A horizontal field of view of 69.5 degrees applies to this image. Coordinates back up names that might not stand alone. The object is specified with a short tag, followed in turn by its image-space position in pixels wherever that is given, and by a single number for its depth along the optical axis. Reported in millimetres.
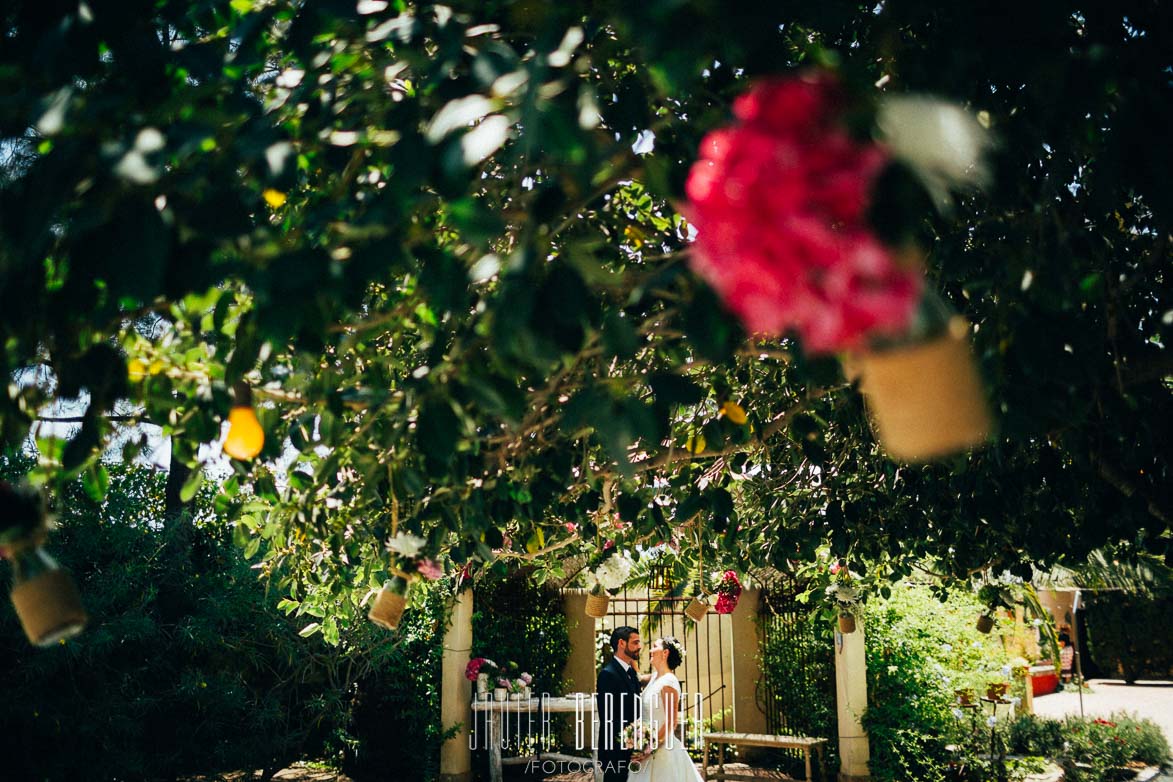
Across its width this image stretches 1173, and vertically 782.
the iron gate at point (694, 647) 9016
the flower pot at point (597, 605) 5176
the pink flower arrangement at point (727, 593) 6000
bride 5840
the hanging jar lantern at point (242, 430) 1697
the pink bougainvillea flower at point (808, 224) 771
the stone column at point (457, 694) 7719
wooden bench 7805
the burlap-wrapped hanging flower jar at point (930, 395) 938
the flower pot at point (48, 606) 1771
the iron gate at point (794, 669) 8305
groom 5902
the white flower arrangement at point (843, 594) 5141
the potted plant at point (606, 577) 4587
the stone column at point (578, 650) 9062
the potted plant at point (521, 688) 8086
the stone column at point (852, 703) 7746
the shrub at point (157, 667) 6184
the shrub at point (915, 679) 7641
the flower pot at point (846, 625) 6026
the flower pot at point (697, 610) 5246
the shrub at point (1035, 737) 8703
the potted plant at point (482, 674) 7805
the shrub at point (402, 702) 7930
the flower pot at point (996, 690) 8641
